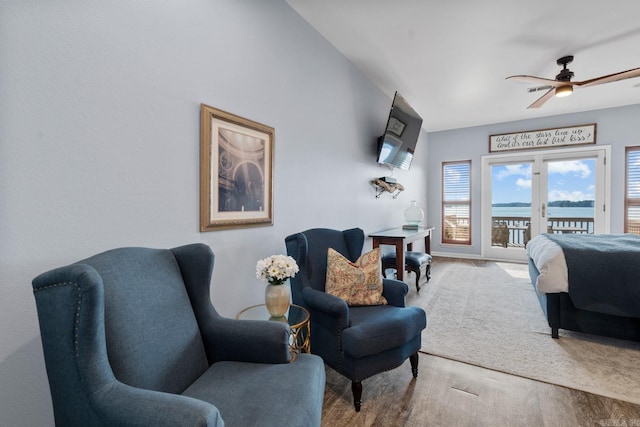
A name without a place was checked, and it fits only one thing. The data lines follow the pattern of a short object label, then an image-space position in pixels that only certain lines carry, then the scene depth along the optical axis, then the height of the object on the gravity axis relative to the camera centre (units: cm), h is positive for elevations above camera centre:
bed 224 -59
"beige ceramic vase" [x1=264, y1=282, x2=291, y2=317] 162 -49
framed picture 164 +25
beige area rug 198 -109
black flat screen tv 343 +99
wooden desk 318 -31
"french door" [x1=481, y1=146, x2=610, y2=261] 490 +30
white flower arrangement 161 -33
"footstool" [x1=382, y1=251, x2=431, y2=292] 359 -62
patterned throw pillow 203 -48
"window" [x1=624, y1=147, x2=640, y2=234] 459 +32
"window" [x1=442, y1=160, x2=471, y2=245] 599 +22
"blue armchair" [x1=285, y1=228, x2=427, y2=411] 163 -66
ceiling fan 272 +132
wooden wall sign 491 +134
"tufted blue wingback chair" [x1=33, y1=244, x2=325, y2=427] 82 -51
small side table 158 -65
